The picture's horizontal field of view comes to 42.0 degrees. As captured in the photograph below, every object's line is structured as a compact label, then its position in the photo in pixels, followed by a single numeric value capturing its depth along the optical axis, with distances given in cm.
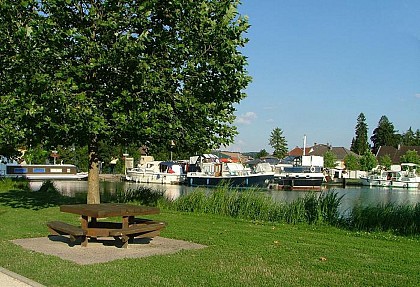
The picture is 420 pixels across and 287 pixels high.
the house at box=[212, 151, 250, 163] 8112
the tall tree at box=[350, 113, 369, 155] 15826
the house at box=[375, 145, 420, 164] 12662
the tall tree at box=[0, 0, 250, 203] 1515
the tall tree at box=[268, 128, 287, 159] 14950
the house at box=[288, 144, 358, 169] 13610
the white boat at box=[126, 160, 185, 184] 6975
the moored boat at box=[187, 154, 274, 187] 6159
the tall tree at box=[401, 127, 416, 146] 14861
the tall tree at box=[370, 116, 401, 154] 14888
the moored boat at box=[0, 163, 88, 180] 5997
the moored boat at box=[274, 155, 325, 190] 6456
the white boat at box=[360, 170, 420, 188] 7347
